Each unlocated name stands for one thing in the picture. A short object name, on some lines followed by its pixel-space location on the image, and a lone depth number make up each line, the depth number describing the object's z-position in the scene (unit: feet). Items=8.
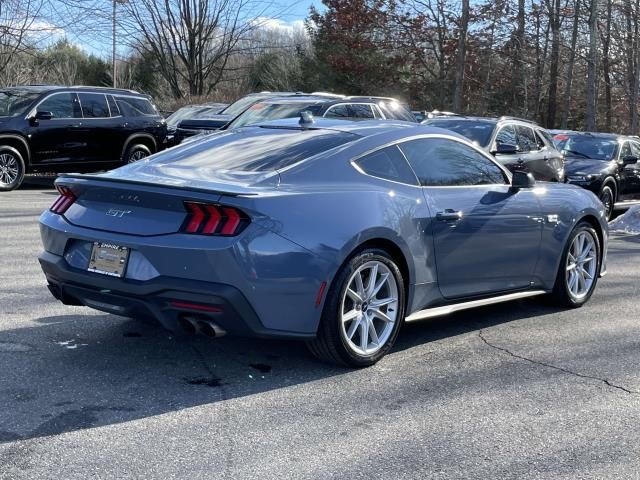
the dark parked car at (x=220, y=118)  49.39
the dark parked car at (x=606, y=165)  50.62
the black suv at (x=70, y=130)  47.80
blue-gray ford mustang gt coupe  14.69
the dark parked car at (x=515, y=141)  41.19
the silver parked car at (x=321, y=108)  42.96
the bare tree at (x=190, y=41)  98.12
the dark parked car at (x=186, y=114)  58.39
